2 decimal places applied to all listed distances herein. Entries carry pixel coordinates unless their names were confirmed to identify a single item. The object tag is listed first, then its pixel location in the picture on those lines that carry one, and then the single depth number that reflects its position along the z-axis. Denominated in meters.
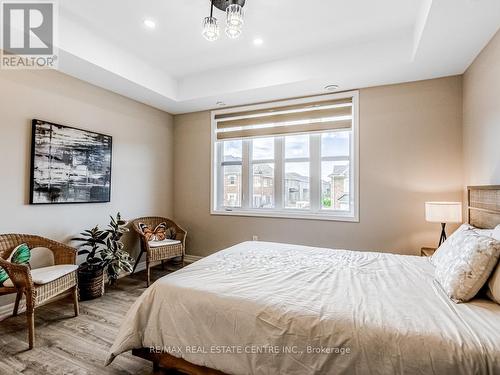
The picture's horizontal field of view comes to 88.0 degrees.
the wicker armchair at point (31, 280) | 2.08
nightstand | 2.79
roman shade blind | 3.60
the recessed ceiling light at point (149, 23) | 2.58
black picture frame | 2.73
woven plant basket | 2.89
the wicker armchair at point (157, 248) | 3.44
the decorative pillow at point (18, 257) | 2.27
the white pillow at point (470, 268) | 1.42
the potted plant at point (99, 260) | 2.91
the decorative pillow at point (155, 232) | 3.75
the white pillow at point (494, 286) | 1.36
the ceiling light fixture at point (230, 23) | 1.90
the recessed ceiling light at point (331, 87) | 3.37
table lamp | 2.64
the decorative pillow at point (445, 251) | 1.81
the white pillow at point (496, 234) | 1.63
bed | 1.10
